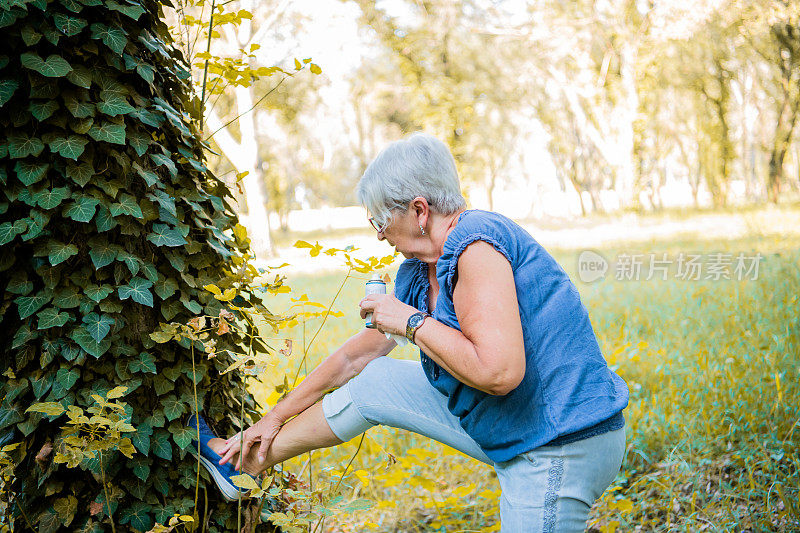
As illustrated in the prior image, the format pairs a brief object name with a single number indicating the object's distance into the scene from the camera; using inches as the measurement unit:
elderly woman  68.9
